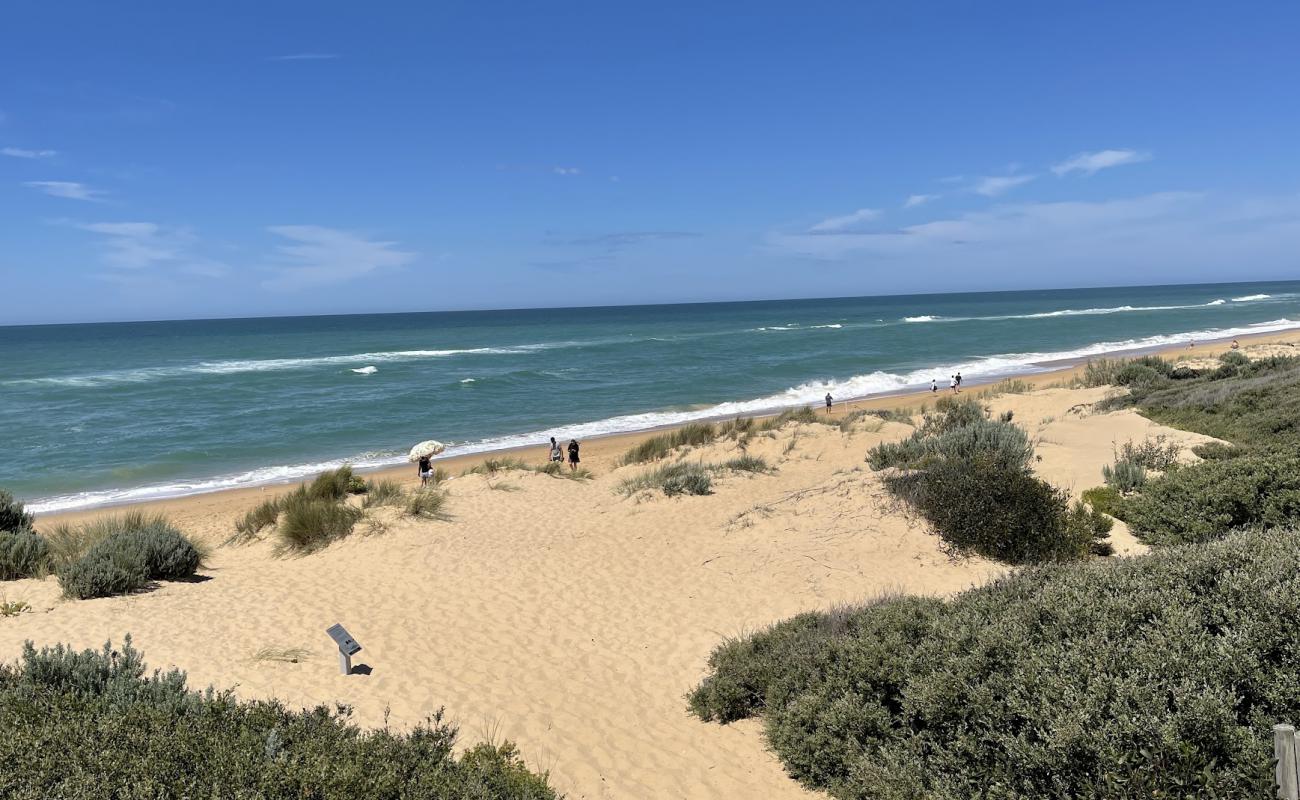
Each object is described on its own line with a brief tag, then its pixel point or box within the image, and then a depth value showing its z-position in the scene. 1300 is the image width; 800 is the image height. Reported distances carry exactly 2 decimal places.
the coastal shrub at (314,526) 11.73
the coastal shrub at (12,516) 11.32
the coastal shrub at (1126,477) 10.27
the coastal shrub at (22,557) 9.79
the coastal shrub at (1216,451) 10.59
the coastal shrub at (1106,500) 9.47
